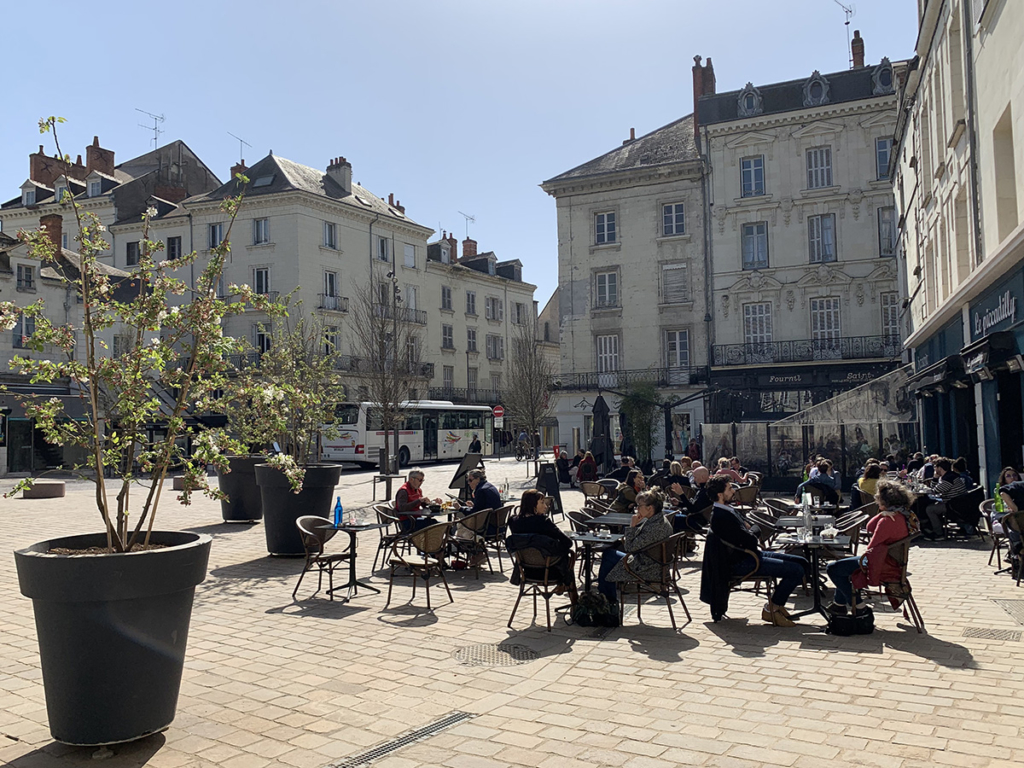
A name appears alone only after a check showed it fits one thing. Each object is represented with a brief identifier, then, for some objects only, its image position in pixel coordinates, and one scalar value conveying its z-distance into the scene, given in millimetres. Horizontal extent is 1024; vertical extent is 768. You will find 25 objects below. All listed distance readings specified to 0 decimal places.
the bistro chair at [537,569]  7691
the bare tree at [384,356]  25531
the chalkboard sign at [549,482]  16219
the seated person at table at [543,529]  7746
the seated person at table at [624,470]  17609
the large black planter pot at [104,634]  4230
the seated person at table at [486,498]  10812
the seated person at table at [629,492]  12375
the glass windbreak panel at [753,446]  21391
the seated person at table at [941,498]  12688
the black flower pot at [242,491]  15320
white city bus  35188
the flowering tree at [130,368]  4715
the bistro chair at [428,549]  8633
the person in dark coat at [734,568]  7555
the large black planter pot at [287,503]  11430
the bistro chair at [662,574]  7570
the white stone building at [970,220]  12781
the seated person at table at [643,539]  7613
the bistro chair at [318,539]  8883
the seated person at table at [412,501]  11055
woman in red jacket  7133
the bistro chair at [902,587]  7066
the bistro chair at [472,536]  10039
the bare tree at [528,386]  38125
